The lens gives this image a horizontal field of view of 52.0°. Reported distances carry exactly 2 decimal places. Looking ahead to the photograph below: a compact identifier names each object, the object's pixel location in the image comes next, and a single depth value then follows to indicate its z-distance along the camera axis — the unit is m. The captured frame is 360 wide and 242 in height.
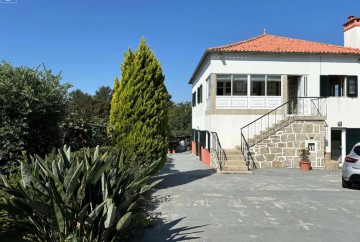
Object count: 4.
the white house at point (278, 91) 20.08
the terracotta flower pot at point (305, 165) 17.78
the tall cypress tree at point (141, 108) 11.68
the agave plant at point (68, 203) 4.63
